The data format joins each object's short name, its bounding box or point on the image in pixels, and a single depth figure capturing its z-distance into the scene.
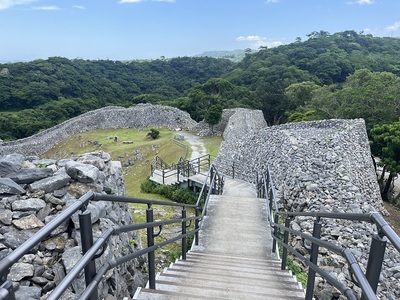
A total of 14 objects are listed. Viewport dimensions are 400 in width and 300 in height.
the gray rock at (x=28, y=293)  2.19
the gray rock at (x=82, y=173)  3.74
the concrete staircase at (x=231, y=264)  2.80
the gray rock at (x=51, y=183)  3.38
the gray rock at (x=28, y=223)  2.89
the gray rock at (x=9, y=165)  3.57
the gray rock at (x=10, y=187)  3.21
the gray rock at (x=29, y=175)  3.46
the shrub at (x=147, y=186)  13.58
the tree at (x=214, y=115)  25.30
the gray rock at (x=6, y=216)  2.88
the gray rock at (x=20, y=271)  2.39
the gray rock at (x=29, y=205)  3.07
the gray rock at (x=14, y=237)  2.70
